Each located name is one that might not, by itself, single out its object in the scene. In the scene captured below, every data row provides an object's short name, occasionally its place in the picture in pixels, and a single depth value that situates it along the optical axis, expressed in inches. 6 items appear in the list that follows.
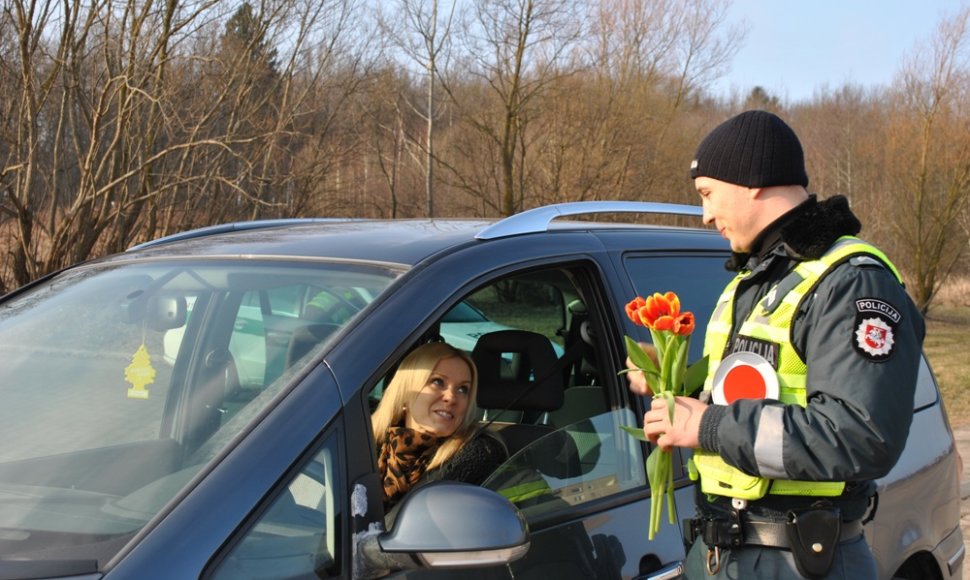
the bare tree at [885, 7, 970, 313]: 895.7
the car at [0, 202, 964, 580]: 66.4
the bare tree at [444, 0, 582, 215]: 774.5
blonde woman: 104.2
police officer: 69.4
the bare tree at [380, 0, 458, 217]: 790.5
